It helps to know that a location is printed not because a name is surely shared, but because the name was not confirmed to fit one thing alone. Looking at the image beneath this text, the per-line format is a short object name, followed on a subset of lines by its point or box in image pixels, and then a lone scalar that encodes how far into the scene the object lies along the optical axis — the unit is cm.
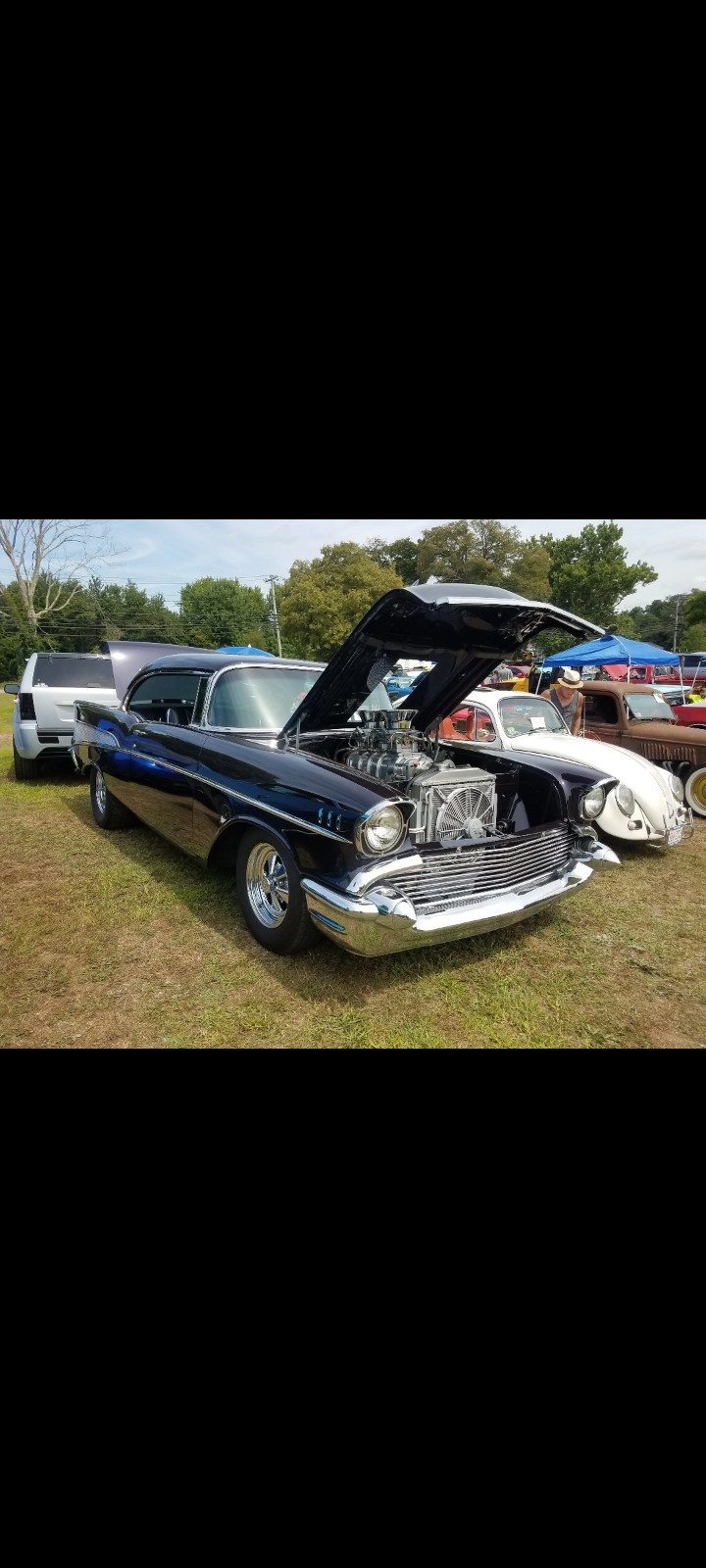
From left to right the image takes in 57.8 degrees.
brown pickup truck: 694
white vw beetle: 531
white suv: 717
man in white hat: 735
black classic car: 286
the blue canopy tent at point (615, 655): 1174
